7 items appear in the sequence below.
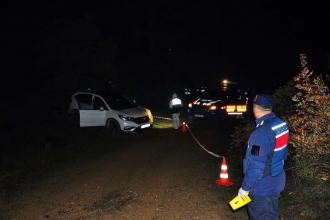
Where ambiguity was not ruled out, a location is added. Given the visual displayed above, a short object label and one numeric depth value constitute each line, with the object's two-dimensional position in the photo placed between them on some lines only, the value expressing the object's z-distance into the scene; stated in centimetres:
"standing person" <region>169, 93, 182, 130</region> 1627
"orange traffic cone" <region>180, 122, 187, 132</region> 1577
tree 645
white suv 1495
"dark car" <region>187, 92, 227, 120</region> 1797
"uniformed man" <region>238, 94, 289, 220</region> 402
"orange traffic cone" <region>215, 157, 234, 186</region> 798
